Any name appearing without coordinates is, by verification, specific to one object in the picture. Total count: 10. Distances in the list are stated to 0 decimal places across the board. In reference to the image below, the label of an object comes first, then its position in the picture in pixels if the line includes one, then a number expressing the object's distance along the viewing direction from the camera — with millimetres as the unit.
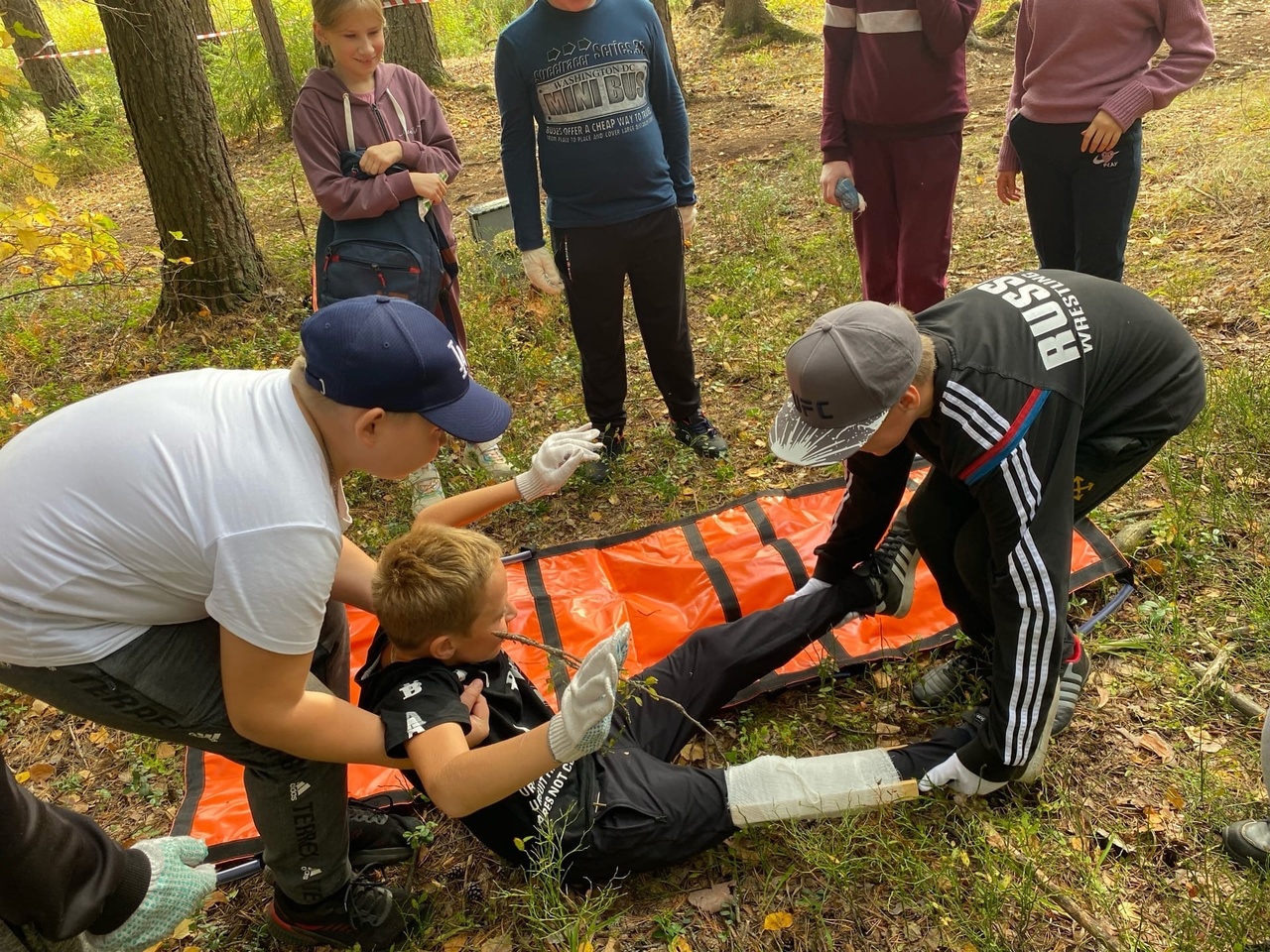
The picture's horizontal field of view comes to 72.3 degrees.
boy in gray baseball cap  1913
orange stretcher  2691
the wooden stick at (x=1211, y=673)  2455
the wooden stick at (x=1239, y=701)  2377
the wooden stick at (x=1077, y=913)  1875
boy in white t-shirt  1575
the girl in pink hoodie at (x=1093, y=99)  3092
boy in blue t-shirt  3251
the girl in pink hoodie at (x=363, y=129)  3186
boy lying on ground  1786
